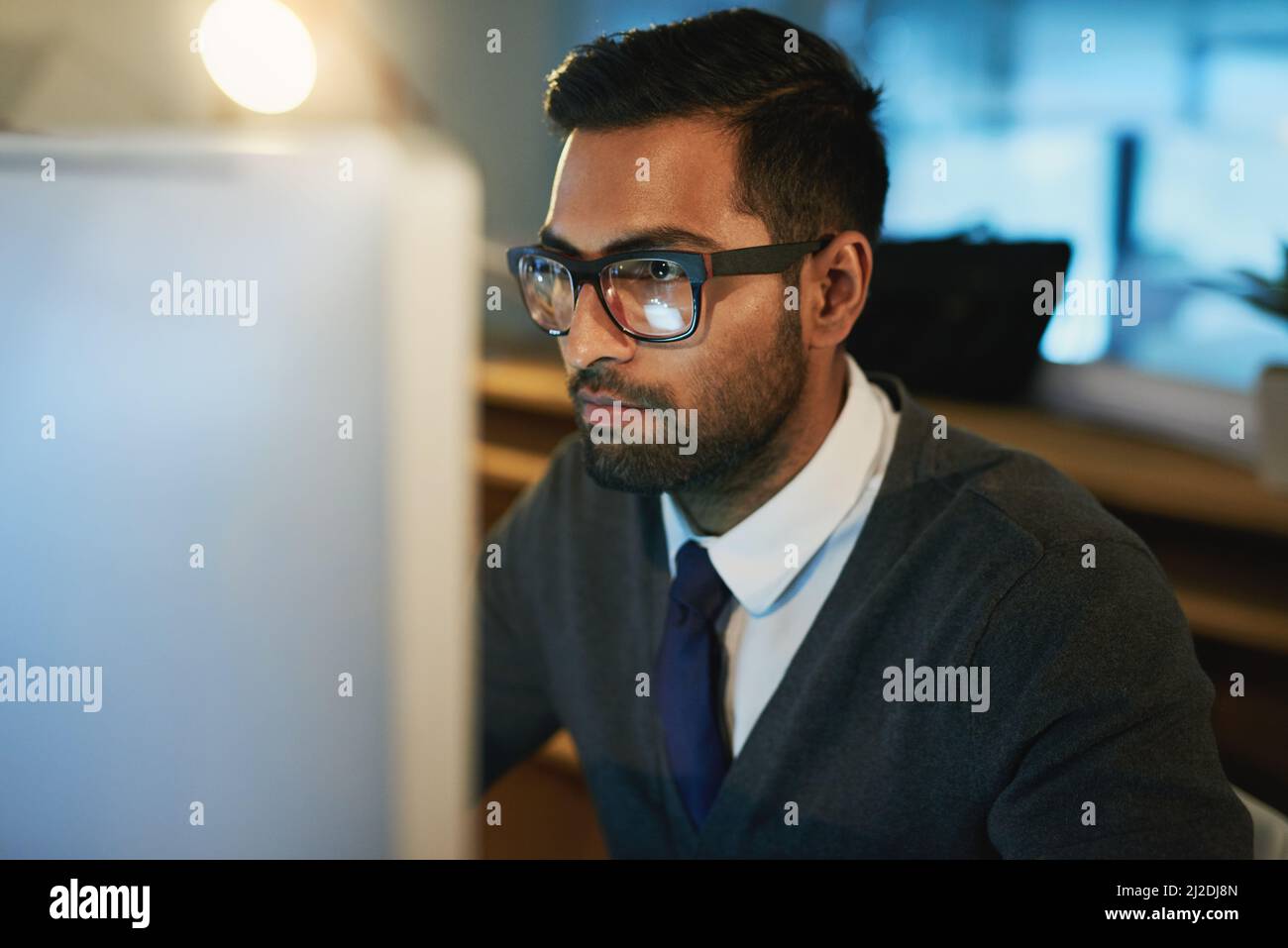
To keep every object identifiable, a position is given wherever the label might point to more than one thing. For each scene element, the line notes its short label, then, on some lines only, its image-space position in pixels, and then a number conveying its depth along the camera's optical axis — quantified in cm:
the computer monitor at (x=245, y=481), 39
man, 77
